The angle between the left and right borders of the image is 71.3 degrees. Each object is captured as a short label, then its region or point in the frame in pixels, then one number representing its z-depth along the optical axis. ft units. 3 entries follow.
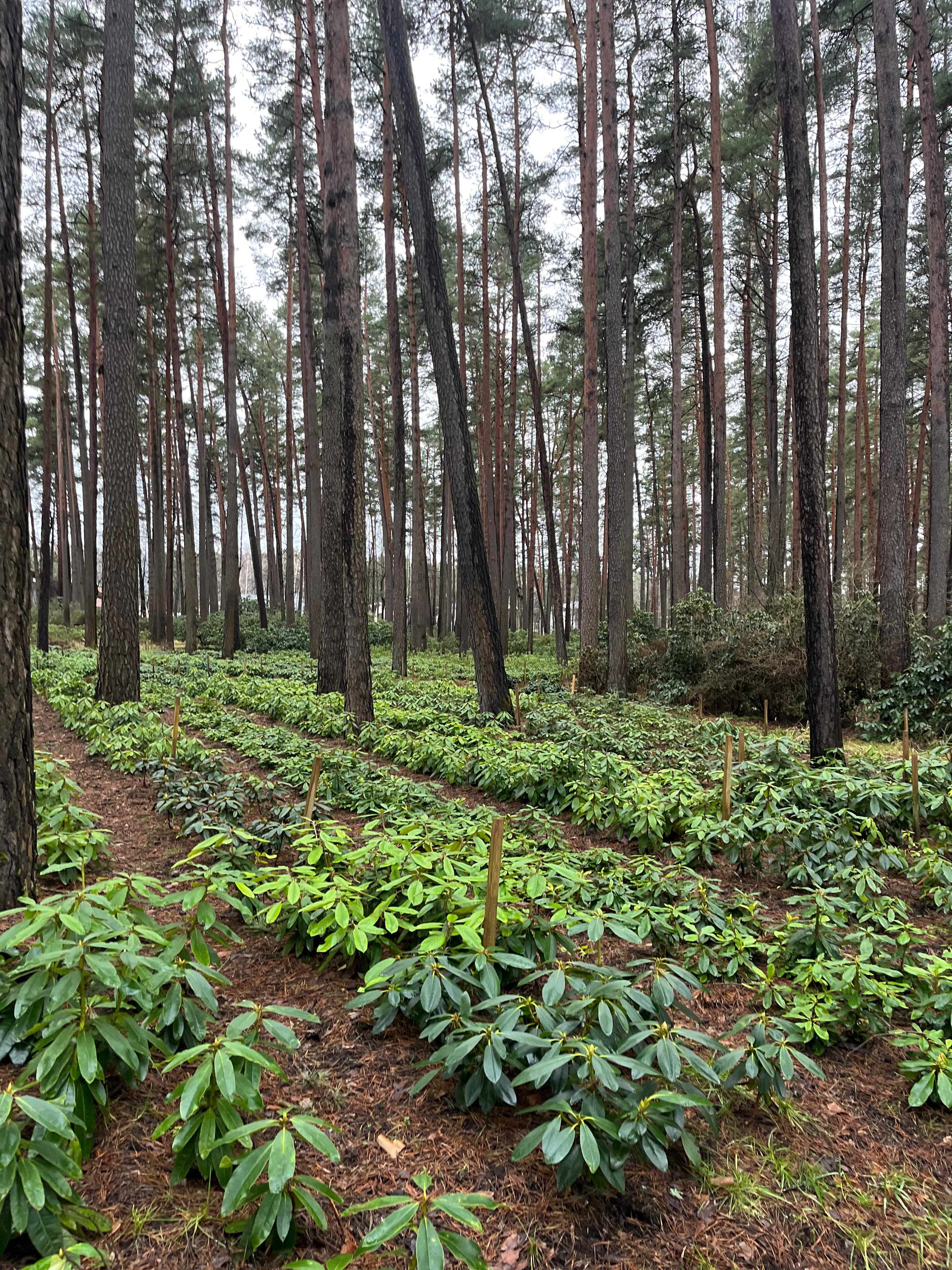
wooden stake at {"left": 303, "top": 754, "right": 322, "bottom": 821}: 12.07
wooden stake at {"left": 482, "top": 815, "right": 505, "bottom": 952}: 7.86
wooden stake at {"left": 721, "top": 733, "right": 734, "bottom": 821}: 14.83
